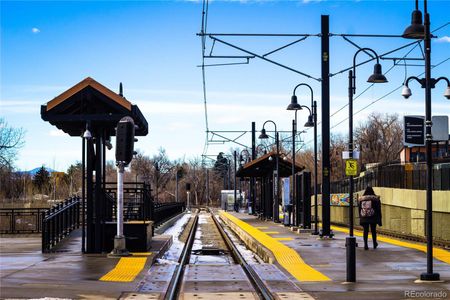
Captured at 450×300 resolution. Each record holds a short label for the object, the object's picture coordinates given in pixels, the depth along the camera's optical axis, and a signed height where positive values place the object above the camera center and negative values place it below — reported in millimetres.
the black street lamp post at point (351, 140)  13133 +1148
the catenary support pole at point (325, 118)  24297 +2283
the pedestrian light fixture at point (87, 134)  17766 +1321
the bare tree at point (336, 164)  104438 +3386
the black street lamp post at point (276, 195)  36094 -359
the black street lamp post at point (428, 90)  13211 +1817
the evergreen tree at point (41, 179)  115712 +1645
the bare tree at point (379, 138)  100875 +6836
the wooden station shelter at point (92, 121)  18047 +1696
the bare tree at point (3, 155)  54594 +2734
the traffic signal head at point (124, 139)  17422 +1184
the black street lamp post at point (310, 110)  26828 +2995
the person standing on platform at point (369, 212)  19641 -657
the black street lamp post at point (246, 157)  61231 +2741
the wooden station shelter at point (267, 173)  37375 +888
